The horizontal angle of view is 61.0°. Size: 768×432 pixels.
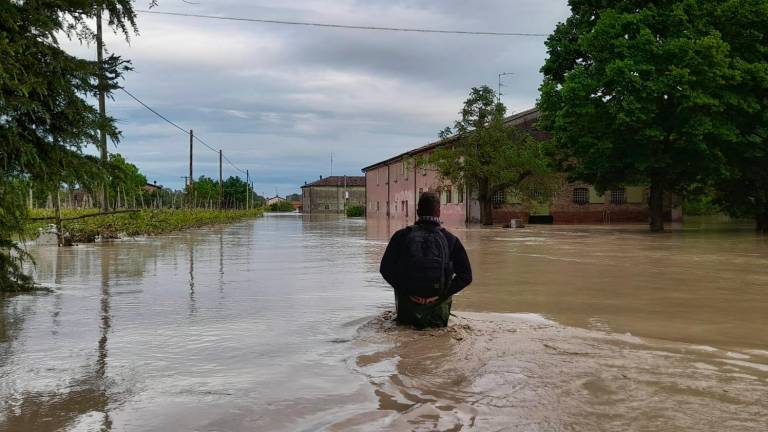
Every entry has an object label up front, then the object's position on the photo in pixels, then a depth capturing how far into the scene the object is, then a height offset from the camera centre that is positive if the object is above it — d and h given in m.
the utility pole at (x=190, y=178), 48.40 +2.52
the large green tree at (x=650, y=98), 25.59 +4.60
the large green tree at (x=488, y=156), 39.38 +3.33
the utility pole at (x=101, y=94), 8.08 +1.53
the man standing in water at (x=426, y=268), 6.41 -0.58
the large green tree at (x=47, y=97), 6.87 +1.28
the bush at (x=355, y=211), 83.50 -0.08
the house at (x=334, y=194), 124.88 +3.15
